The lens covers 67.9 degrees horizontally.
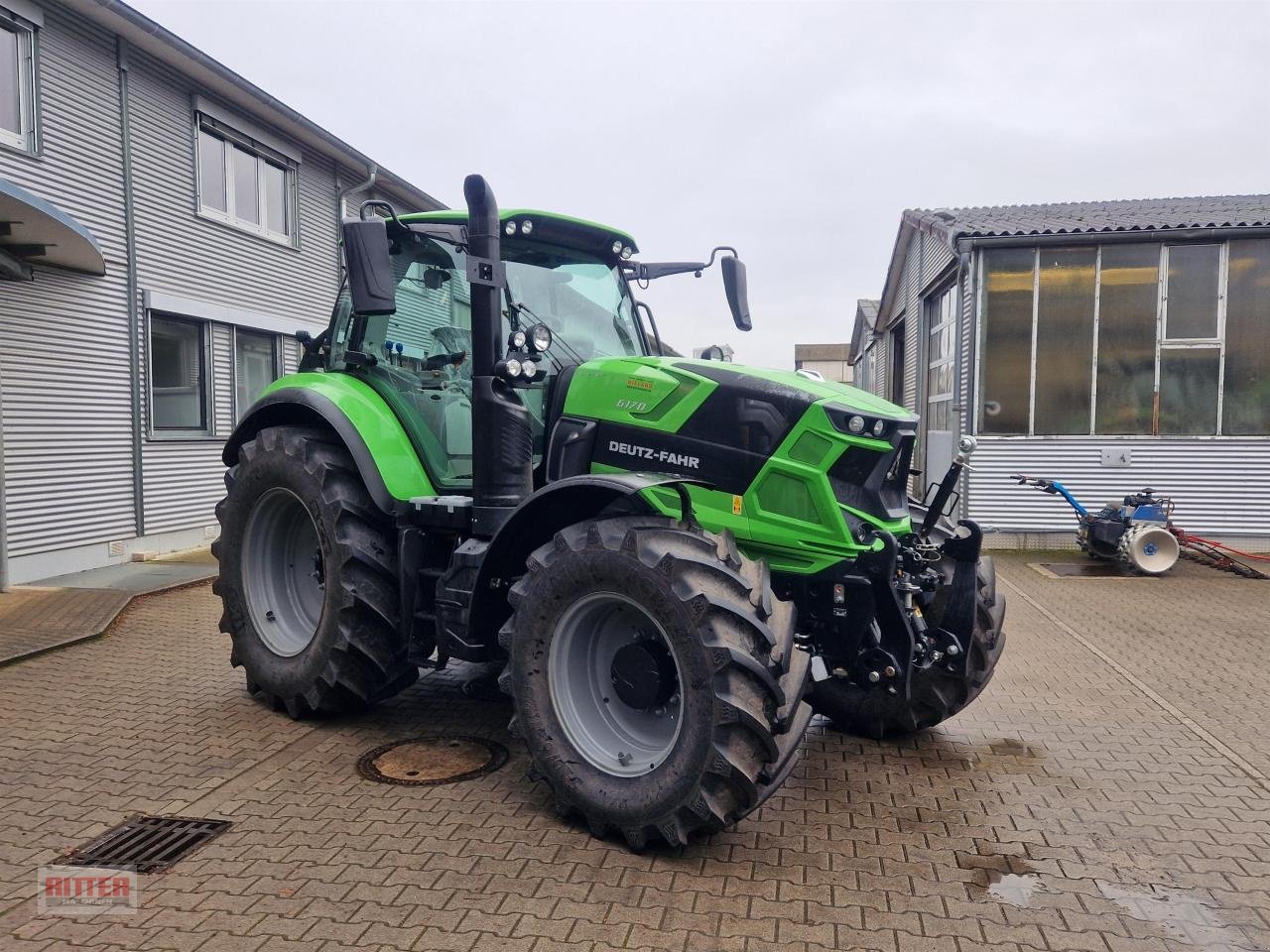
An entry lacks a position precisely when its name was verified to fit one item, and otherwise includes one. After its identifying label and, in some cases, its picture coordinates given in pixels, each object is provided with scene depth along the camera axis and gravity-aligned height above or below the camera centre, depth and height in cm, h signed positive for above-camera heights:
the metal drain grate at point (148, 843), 337 -155
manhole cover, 420 -155
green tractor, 340 -45
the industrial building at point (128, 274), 870 +160
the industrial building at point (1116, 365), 1172 +88
